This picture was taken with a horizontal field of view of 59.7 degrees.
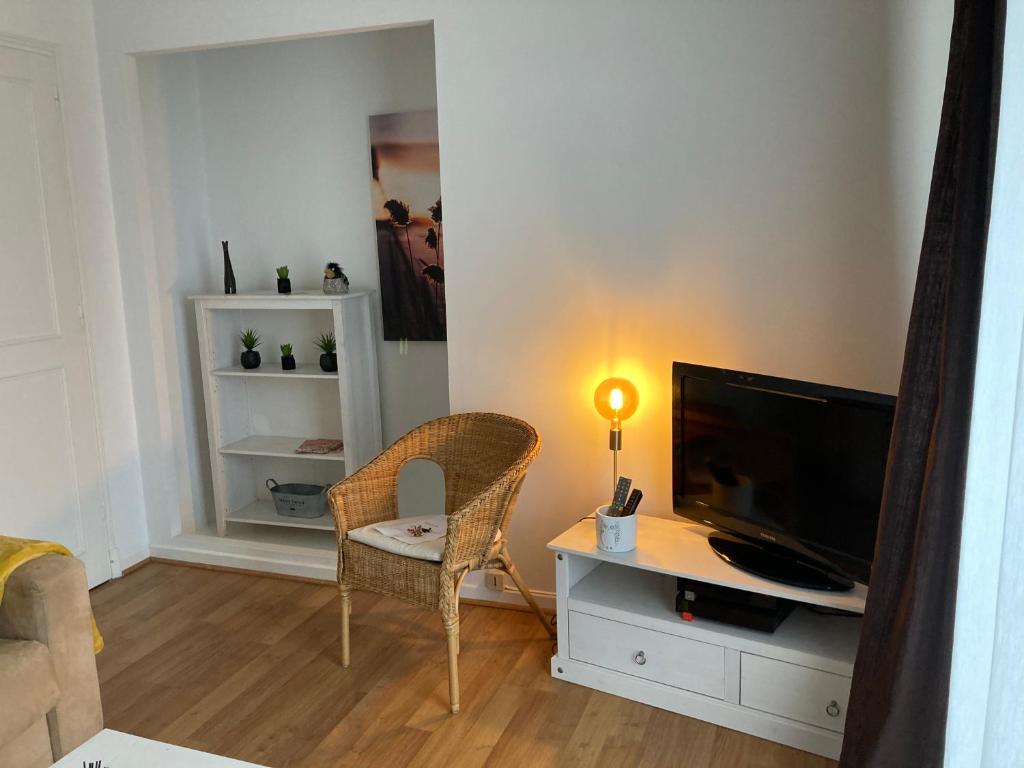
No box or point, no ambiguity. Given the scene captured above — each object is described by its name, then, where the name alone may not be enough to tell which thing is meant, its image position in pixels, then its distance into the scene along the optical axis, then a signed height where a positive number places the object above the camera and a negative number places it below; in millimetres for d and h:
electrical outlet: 3447 -1350
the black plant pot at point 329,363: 3988 -575
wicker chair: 2748 -919
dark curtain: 1797 -500
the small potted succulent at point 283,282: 3996 -213
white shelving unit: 3910 -776
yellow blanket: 2301 -813
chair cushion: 2775 -985
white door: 3338 -372
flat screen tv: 2398 -722
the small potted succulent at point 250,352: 4105 -535
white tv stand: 2469 -1230
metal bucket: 4094 -1216
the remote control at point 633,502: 2809 -868
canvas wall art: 3869 +41
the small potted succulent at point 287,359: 4094 -569
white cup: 2775 -949
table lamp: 3037 -601
